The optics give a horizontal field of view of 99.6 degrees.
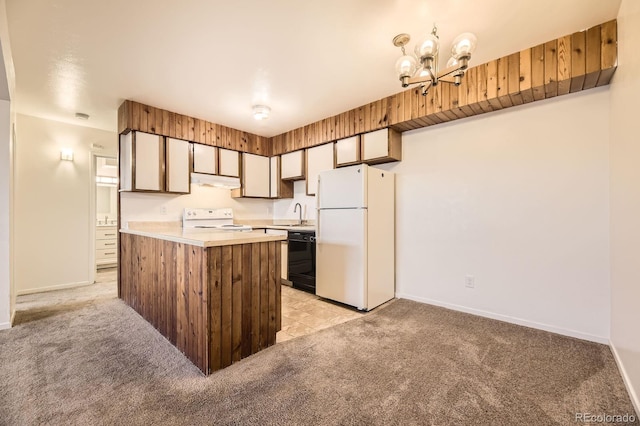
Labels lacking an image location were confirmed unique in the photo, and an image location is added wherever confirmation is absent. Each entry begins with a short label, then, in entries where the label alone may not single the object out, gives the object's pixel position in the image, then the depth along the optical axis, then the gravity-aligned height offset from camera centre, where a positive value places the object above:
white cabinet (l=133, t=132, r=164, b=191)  3.20 +0.63
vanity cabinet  5.09 -0.62
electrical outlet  2.82 -0.71
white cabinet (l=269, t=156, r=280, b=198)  4.55 +0.63
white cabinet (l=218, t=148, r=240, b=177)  4.01 +0.77
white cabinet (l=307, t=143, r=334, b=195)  3.80 +0.75
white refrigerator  2.91 -0.26
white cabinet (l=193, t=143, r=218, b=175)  3.72 +0.77
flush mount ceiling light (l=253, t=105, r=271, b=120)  3.25 +1.23
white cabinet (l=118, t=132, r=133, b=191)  3.20 +0.63
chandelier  1.69 +1.01
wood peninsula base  1.76 -0.63
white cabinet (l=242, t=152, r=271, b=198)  4.30 +0.62
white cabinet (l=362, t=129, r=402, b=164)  3.18 +0.81
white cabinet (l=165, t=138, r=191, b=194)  3.47 +0.62
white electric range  3.89 -0.07
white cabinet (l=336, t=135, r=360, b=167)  3.46 +0.82
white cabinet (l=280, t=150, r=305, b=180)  4.19 +0.77
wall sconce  3.78 +0.82
